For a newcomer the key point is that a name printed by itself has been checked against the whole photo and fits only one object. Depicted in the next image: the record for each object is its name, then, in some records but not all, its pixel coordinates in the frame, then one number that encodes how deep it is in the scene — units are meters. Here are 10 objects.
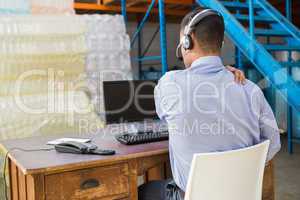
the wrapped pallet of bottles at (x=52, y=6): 4.52
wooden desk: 1.74
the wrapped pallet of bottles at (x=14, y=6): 4.27
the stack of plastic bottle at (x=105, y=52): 4.80
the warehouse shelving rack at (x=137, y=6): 5.64
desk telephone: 1.96
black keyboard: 2.21
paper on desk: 2.24
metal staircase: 3.36
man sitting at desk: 1.66
